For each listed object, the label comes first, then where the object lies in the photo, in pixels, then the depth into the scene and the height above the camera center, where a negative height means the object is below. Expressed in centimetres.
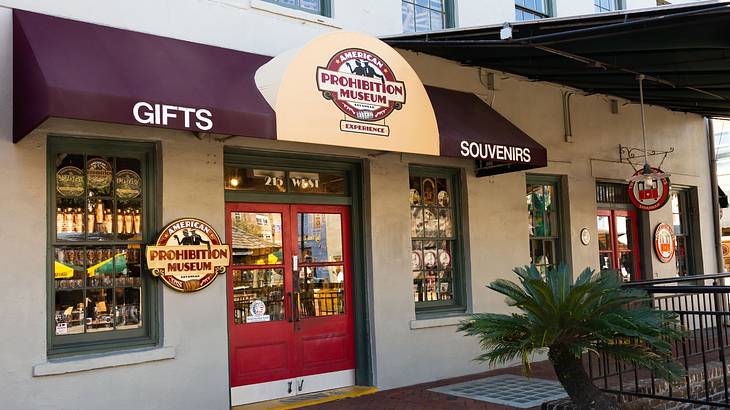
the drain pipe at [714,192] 1471 +130
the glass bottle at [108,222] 688 +54
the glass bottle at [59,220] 657 +55
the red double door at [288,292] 786 -23
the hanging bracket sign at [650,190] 1152 +110
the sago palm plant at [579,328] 565 -54
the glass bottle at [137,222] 705 +55
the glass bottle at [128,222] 700 +54
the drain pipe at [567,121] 1141 +223
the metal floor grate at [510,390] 773 -146
